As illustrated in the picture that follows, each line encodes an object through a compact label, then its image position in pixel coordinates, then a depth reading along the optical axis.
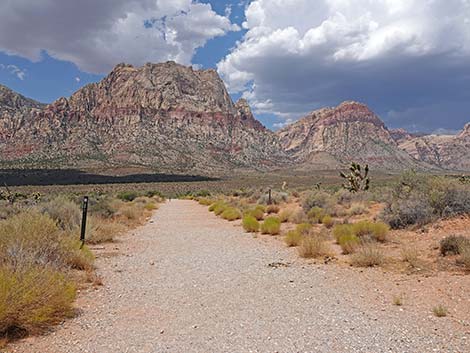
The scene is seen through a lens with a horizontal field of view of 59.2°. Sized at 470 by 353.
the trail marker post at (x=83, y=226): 13.64
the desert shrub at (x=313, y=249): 12.95
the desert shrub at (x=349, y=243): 13.13
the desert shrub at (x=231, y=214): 26.84
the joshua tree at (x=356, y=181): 36.78
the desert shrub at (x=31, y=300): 5.86
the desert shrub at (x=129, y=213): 25.67
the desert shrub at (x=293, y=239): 15.21
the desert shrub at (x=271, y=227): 18.80
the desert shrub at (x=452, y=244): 11.88
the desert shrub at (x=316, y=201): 25.76
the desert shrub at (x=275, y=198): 34.20
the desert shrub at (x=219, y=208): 30.81
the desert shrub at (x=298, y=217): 22.28
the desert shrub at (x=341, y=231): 15.30
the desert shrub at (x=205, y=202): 43.75
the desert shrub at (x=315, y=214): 21.75
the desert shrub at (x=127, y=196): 50.50
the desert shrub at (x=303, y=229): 17.00
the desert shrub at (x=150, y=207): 36.53
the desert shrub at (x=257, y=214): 25.84
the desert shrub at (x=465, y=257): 10.23
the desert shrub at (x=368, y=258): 11.37
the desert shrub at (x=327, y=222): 19.81
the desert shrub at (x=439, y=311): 7.14
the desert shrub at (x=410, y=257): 11.30
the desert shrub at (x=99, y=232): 15.57
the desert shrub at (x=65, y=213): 16.07
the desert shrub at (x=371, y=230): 15.19
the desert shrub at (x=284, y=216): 23.56
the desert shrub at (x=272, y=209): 28.43
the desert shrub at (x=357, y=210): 23.45
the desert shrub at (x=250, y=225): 20.41
